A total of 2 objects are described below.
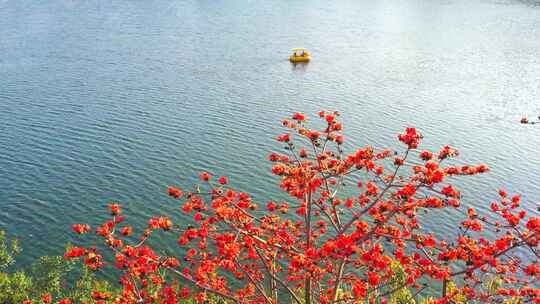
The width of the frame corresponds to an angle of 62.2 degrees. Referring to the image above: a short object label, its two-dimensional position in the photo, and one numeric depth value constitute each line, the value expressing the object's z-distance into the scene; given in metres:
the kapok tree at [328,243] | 11.30
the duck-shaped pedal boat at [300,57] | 70.89
